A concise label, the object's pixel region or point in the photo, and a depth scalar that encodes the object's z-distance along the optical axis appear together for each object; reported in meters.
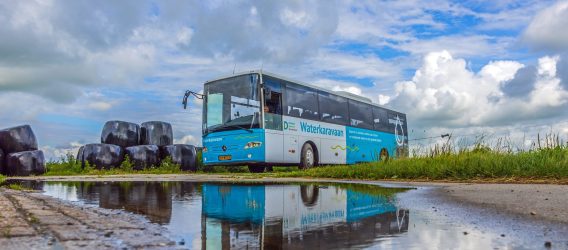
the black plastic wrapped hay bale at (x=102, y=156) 19.08
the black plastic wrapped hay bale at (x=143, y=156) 19.36
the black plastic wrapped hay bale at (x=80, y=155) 19.81
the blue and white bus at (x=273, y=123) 15.98
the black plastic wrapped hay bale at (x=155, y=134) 20.64
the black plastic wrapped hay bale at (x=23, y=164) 17.42
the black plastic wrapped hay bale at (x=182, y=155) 20.30
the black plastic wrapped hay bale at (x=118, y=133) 19.86
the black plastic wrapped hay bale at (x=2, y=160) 17.62
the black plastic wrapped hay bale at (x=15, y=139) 17.97
